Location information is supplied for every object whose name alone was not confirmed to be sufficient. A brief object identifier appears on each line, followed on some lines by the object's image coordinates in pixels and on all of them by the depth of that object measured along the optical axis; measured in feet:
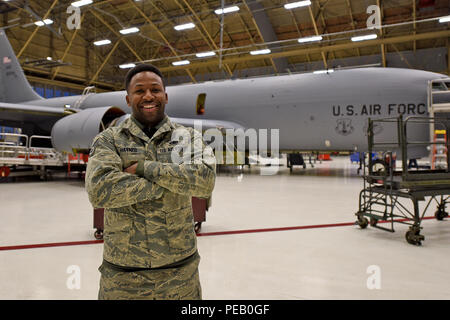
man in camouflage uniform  4.16
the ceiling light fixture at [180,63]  73.36
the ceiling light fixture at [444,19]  44.64
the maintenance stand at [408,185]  10.76
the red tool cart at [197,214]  11.02
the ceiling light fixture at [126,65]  75.80
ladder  24.66
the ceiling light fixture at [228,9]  47.37
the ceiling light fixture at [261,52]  62.81
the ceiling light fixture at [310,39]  50.93
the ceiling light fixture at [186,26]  56.03
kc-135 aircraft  26.63
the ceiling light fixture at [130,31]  55.56
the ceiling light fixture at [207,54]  64.28
